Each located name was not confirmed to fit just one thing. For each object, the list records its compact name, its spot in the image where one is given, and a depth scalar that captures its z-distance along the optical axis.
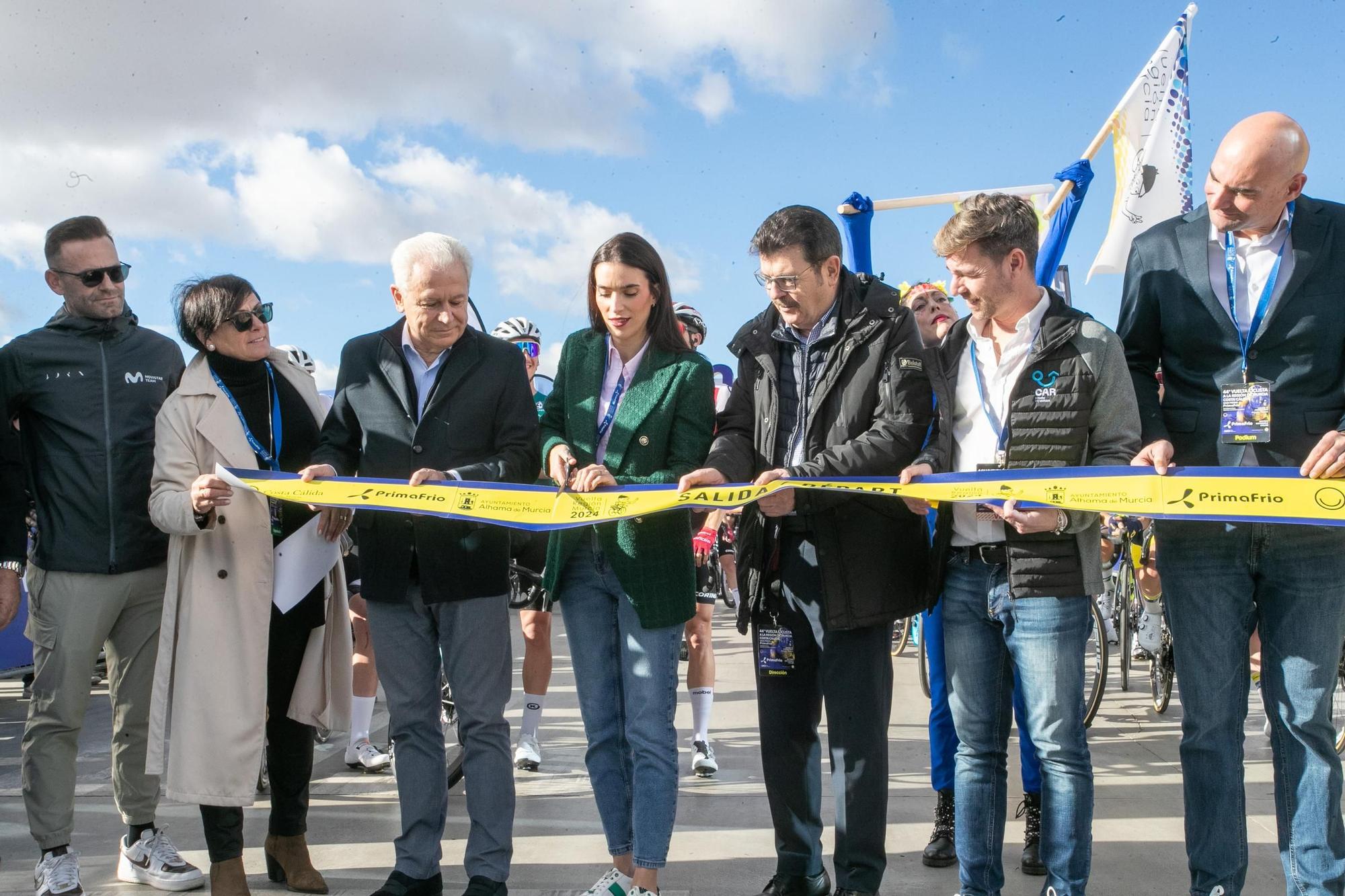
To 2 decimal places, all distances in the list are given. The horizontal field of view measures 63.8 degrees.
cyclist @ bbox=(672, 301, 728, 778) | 5.49
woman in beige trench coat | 3.65
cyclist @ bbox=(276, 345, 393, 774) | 5.70
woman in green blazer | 3.49
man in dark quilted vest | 3.10
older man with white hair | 3.58
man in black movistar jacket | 3.98
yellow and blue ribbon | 2.93
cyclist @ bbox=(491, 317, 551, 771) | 5.48
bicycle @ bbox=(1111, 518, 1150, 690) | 7.71
